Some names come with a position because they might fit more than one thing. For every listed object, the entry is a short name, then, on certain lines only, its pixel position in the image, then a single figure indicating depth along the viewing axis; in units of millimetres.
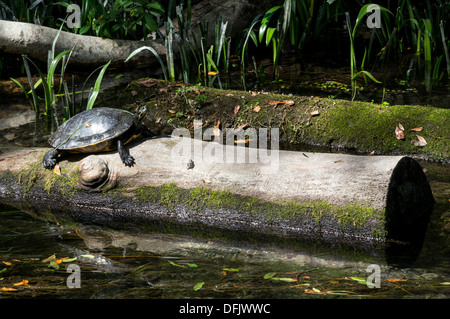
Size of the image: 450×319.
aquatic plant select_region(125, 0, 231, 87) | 6648
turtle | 3924
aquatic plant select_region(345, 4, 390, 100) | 6023
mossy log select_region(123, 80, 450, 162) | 4910
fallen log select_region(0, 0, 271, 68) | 7012
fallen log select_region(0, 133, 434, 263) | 3256
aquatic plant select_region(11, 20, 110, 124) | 4816
